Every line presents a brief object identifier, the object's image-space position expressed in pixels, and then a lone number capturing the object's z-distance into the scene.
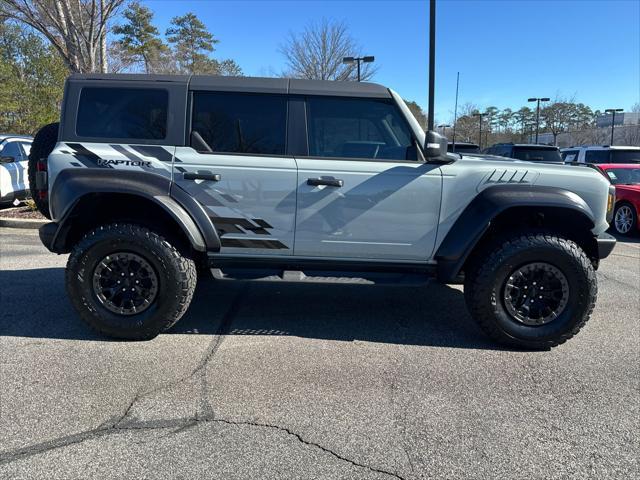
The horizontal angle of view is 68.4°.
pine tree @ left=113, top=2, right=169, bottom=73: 32.44
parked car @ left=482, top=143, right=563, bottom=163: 10.74
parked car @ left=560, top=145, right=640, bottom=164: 12.76
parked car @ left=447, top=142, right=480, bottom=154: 11.46
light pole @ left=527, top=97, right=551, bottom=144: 35.47
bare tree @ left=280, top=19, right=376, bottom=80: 22.55
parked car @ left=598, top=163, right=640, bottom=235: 9.82
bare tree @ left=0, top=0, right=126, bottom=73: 9.98
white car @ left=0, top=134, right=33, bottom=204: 9.64
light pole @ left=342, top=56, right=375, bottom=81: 18.89
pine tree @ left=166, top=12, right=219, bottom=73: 36.19
